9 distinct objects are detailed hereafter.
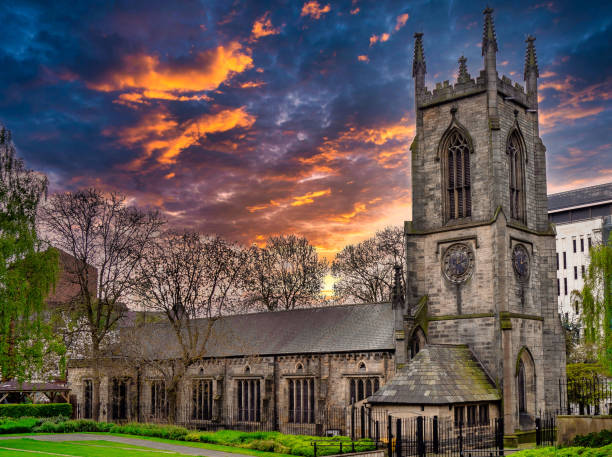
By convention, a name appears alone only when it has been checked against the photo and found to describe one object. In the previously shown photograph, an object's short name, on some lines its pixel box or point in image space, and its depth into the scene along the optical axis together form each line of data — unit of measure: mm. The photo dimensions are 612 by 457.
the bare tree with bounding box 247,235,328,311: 66750
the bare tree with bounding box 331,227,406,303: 61219
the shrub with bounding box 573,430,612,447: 25050
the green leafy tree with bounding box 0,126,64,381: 27469
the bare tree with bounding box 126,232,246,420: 43719
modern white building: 94062
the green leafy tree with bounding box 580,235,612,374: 31000
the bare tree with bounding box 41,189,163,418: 45375
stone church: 35906
